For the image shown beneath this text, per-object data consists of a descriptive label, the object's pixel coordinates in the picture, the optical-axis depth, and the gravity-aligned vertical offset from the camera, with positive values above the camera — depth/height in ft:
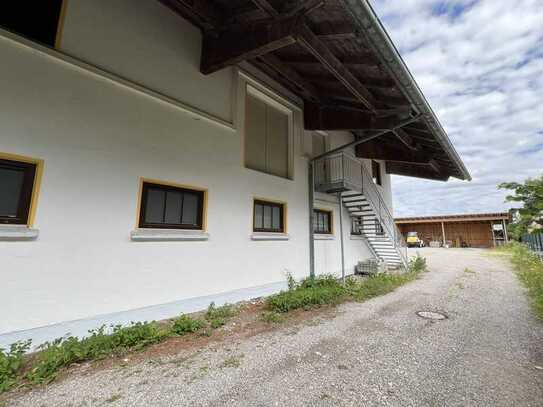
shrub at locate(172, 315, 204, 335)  13.48 -4.92
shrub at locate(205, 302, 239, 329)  14.98 -5.08
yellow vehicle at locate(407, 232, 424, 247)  88.94 -0.98
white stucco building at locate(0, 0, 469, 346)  11.02 +4.17
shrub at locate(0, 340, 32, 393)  8.68 -4.77
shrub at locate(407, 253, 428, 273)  34.21 -3.89
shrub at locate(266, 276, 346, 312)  18.04 -4.58
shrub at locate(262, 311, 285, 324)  15.69 -5.18
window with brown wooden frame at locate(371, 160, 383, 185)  42.89 +11.42
